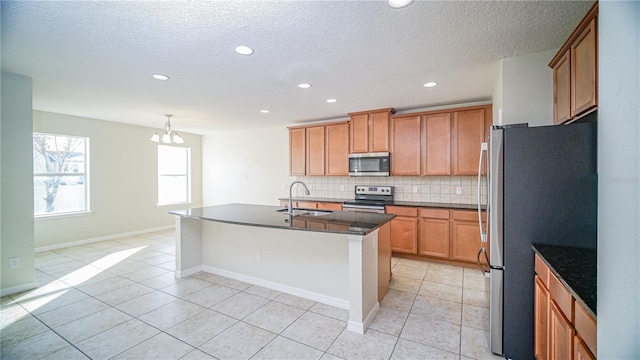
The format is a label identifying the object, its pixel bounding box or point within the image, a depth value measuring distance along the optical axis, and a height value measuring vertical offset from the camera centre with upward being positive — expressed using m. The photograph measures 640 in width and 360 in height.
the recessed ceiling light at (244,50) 2.28 +1.16
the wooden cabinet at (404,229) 4.03 -0.83
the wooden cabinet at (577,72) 1.60 +0.76
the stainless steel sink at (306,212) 3.10 -0.43
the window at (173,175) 6.45 +0.07
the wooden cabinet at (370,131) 4.44 +0.83
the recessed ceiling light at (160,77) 2.94 +1.17
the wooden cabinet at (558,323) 1.06 -0.71
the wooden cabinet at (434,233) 3.82 -0.84
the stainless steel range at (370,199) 4.34 -0.40
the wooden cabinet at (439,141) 3.81 +0.58
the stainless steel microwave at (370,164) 4.43 +0.24
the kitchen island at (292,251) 2.26 -0.85
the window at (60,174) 4.57 +0.07
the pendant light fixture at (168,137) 4.55 +0.73
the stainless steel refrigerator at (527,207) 1.70 -0.21
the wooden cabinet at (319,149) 4.94 +0.57
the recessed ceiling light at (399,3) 1.67 +1.14
